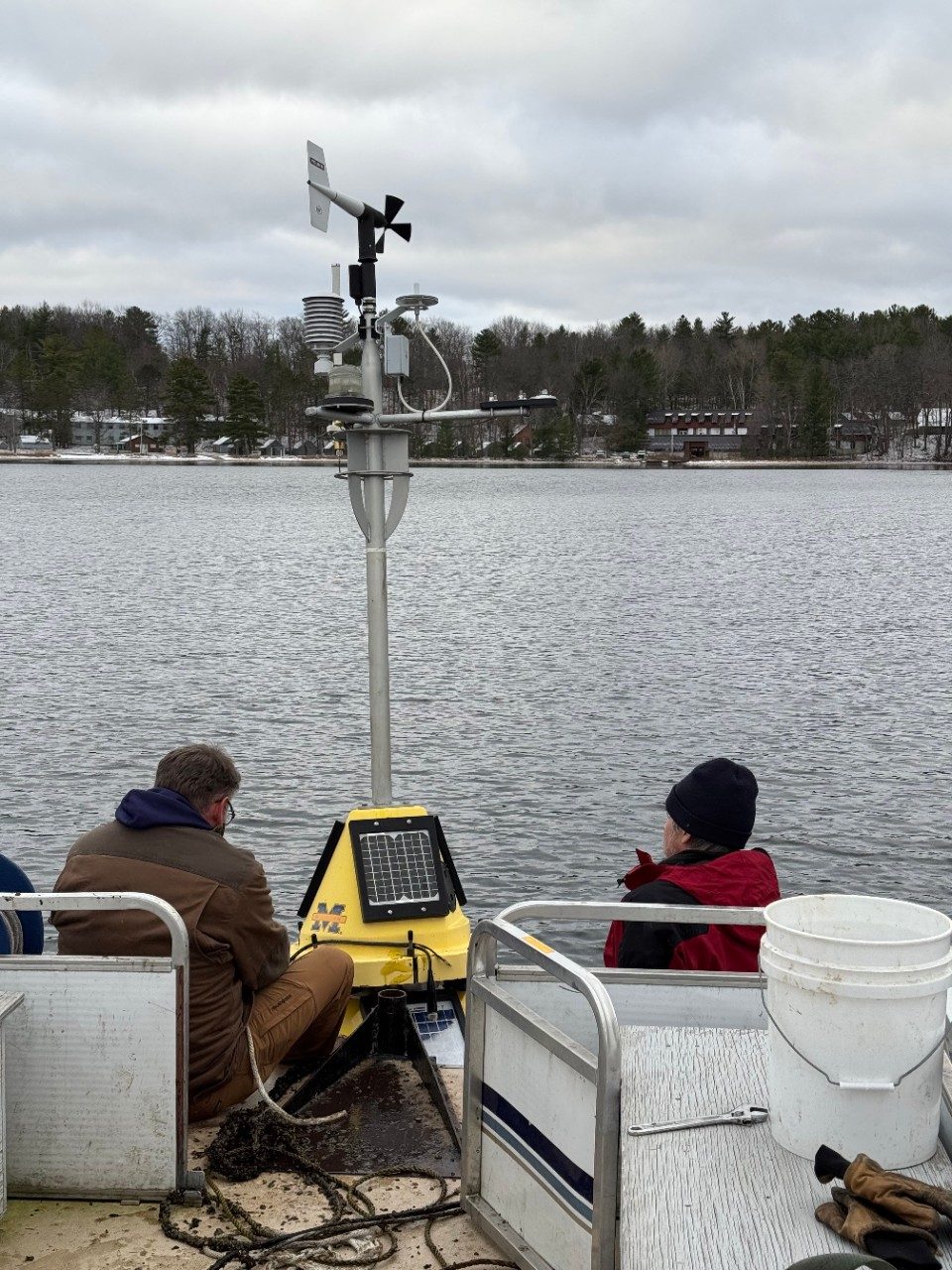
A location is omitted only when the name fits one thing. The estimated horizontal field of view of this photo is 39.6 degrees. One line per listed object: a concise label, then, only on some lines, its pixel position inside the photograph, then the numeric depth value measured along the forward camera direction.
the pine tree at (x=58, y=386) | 148.12
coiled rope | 3.52
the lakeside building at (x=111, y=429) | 156.88
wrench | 2.65
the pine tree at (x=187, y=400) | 138.62
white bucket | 2.50
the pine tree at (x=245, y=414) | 135.12
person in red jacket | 3.80
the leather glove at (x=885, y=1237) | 2.17
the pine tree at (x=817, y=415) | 139.62
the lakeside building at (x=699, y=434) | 152.25
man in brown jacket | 3.98
